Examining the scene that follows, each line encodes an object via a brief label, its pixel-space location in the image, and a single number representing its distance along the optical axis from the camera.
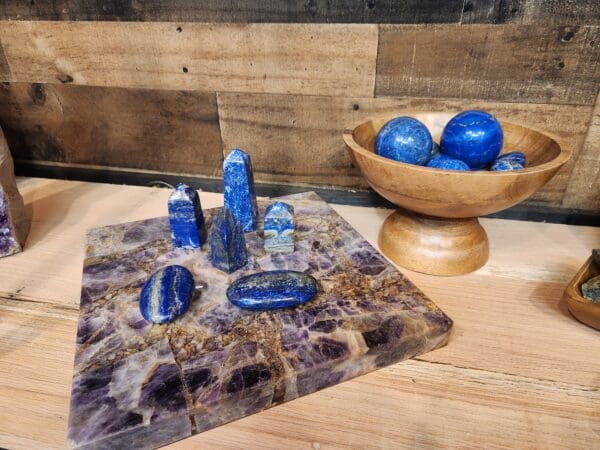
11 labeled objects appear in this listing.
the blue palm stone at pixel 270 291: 0.51
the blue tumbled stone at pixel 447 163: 0.58
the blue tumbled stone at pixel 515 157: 0.59
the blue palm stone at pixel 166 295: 0.50
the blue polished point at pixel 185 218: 0.63
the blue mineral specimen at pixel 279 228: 0.63
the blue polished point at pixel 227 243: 0.58
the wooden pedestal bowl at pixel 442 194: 0.51
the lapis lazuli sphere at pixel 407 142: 0.60
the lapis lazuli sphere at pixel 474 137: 0.60
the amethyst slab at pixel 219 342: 0.41
